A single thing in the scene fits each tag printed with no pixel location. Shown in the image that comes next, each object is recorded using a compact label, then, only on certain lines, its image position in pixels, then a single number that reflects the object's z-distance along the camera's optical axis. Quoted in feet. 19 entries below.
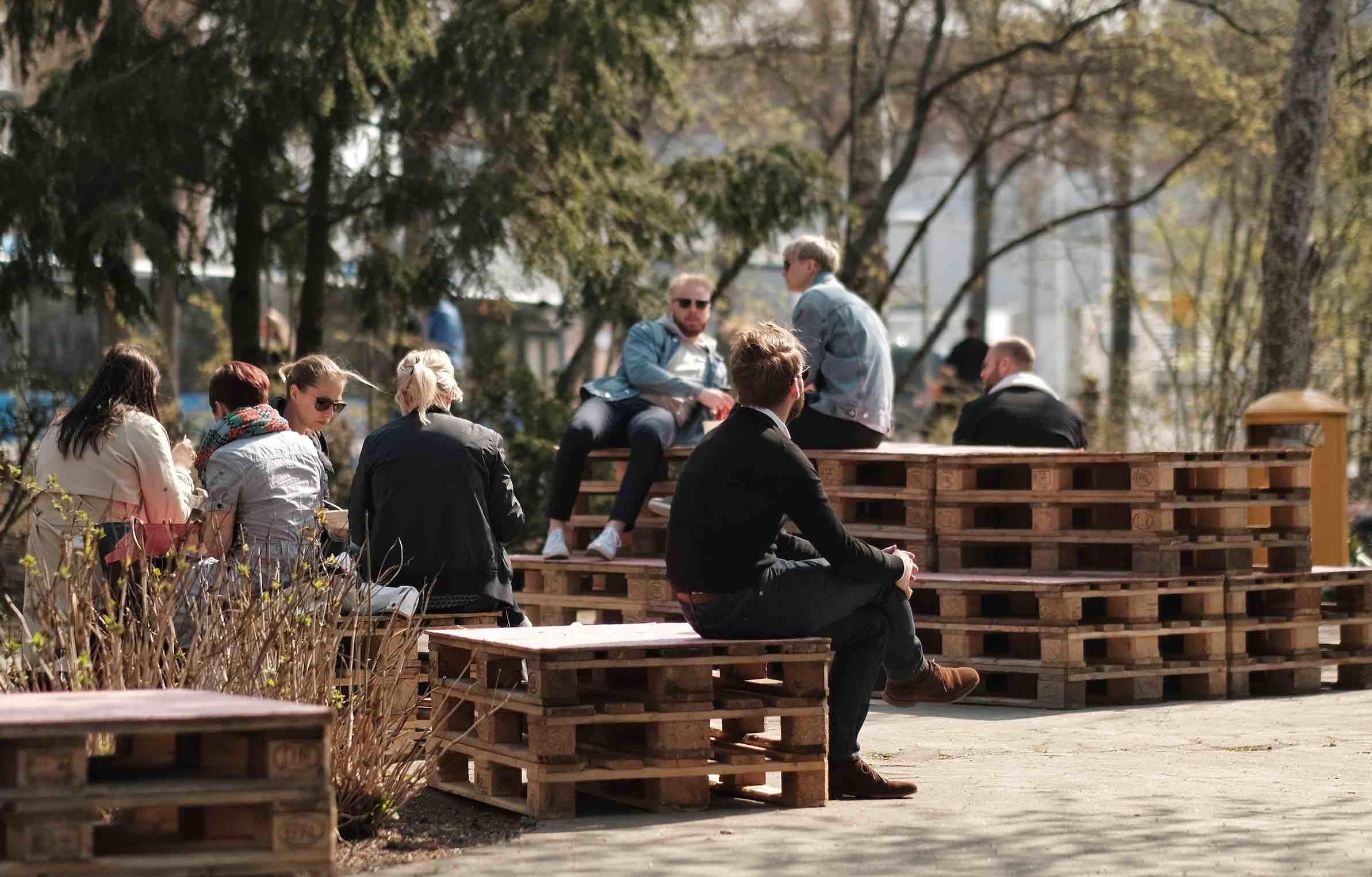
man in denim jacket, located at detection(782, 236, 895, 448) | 69.00
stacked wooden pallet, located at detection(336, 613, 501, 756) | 43.32
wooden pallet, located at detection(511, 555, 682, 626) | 69.56
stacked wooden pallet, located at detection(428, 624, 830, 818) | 42.96
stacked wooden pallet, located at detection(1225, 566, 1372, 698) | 66.08
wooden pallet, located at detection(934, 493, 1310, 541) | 64.44
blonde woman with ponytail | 52.29
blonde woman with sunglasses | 57.41
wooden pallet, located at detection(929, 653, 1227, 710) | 63.57
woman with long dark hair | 52.34
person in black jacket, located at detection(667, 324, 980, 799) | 45.01
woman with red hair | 51.31
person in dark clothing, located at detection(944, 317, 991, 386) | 151.74
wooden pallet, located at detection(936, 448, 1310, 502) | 64.03
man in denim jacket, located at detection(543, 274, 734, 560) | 72.18
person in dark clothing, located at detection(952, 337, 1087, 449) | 75.10
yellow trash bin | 86.94
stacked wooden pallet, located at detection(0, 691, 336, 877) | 31.89
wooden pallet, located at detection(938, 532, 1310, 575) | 64.59
